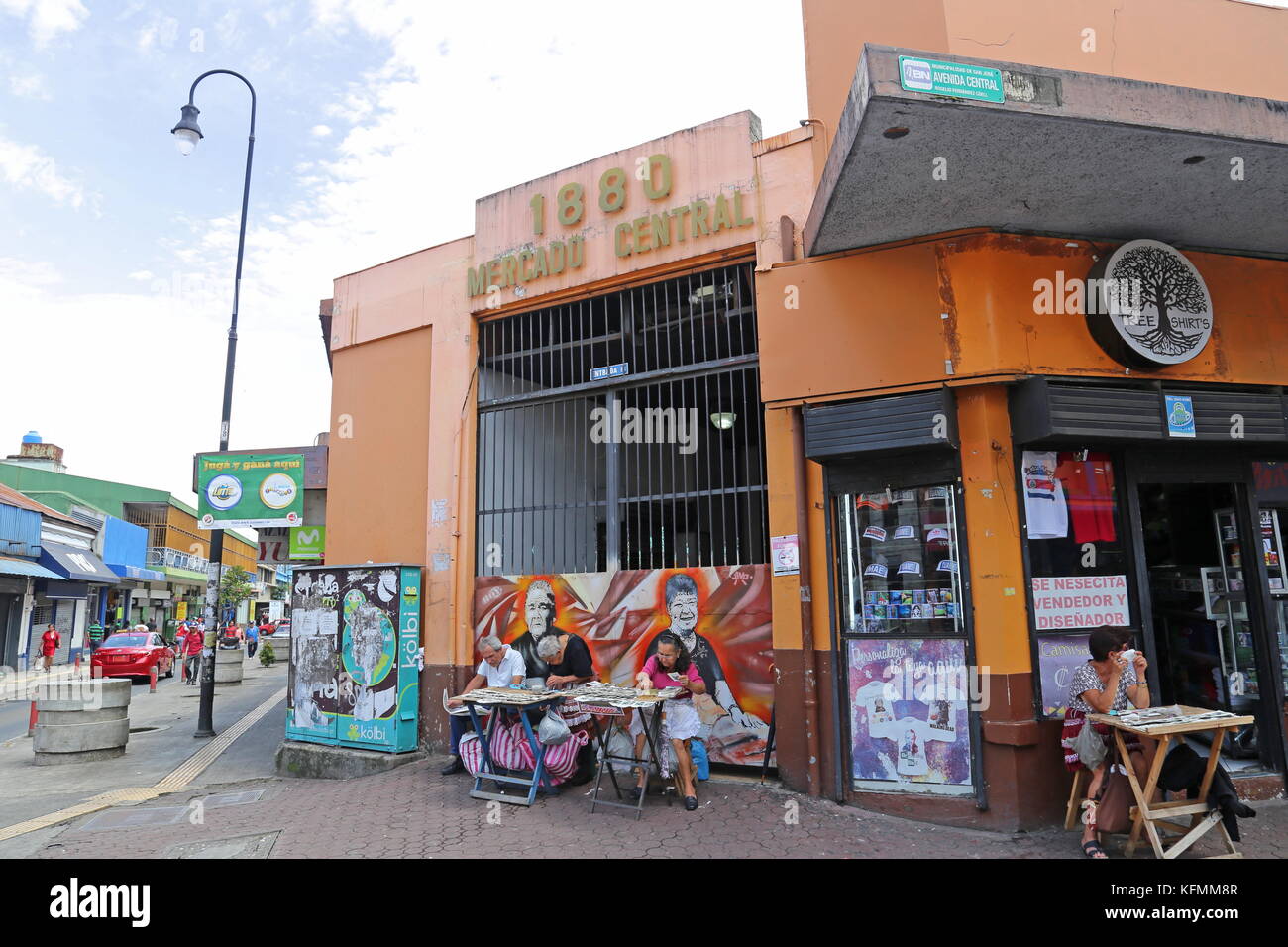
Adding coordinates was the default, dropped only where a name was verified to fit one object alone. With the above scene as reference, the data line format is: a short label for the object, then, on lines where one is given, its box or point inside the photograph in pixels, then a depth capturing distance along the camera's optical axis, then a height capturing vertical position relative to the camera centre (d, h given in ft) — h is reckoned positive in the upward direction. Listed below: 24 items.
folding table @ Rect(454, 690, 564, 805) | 21.93 -4.71
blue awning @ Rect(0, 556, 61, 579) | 73.46 +2.75
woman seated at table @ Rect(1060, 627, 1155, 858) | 16.40 -2.46
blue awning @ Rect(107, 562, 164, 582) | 109.46 +3.20
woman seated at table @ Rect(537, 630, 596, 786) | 23.75 -2.71
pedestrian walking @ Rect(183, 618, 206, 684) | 65.54 -4.79
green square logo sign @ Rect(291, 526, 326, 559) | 36.47 +2.24
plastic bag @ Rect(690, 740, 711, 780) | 23.09 -5.26
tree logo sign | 19.62 +6.71
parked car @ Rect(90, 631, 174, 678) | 63.62 -5.02
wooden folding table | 15.14 -4.54
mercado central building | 17.58 +4.74
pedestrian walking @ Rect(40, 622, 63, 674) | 81.56 -5.12
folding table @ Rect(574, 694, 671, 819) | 20.38 -4.27
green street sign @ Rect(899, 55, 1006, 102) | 14.85 +9.45
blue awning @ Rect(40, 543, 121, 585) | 85.15 +3.62
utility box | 27.99 -2.58
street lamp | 37.83 +0.23
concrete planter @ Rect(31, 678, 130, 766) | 32.76 -5.42
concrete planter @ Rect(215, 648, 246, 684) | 66.18 -6.24
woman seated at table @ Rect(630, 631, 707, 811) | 21.24 -3.19
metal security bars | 26.48 +5.82
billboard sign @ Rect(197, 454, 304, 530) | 34.40 +4.46
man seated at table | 25.46 -2.65
